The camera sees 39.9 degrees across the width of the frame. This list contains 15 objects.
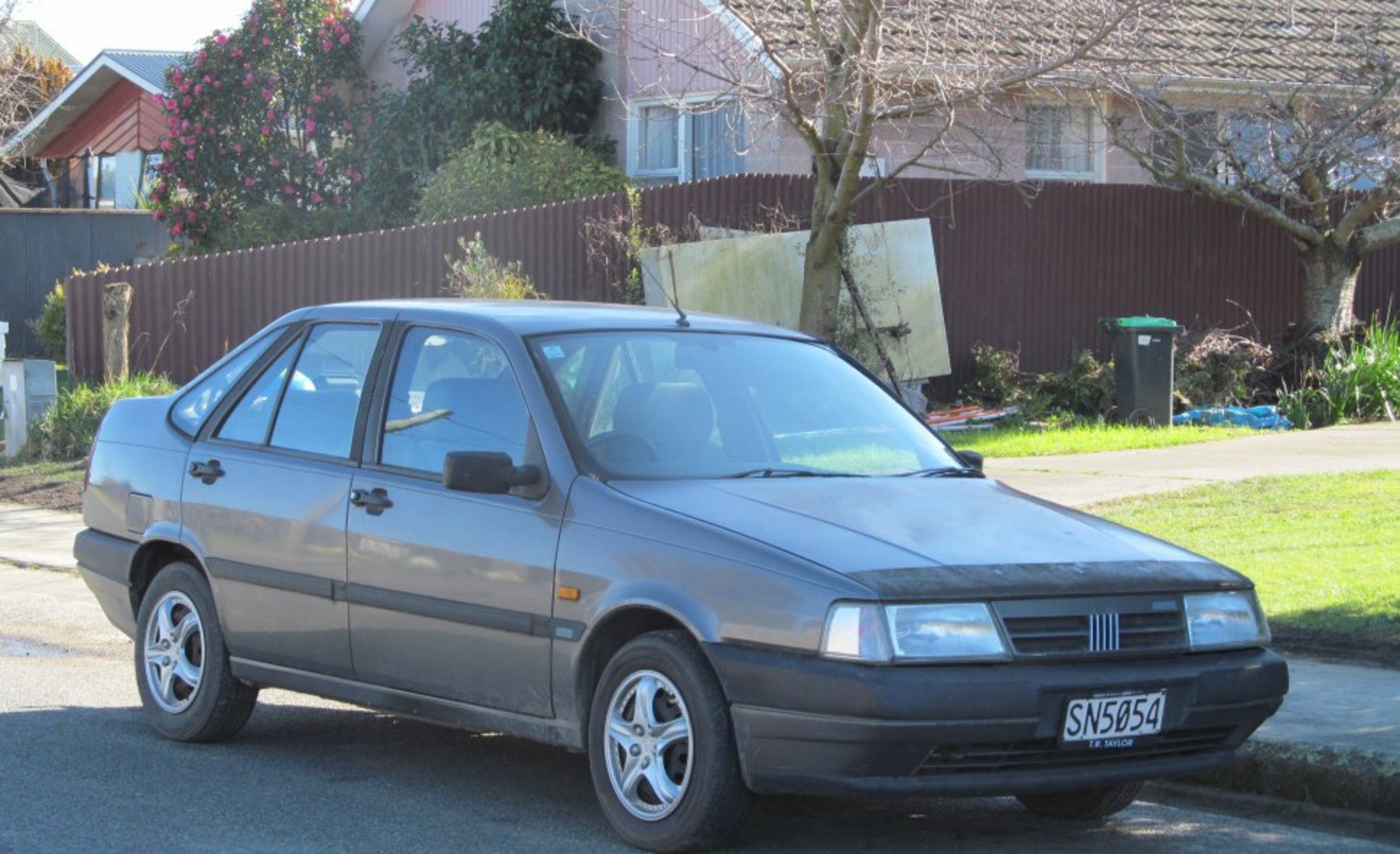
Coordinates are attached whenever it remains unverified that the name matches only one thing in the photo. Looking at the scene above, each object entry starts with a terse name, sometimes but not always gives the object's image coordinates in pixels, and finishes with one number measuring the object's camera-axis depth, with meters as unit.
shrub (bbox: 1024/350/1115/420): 18.19
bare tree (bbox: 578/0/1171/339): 12.94
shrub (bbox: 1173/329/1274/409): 18.30
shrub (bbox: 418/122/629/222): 19.36
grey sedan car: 5.24
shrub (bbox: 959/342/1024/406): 18.48
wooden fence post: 16.86
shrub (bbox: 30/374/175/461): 16.55
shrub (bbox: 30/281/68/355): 26.25
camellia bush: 22.91
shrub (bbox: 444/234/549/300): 16.12
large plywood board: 16.98
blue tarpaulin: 17.78
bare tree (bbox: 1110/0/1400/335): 17.41
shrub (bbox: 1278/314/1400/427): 18.03
